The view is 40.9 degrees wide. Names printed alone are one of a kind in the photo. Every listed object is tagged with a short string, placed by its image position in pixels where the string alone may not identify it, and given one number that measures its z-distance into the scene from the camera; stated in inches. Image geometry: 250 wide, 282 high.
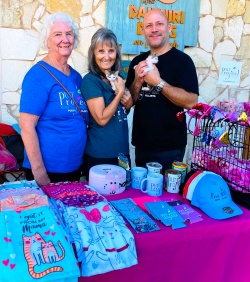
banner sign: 132.0
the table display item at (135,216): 50.0
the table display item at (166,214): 51.8
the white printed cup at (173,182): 64.4
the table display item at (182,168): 66.7
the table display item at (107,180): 60.7
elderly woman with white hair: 67.2
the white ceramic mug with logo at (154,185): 62.4
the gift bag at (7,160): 106.8
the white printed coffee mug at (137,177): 65.5
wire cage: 59.1
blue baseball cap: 55.8
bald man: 81.0
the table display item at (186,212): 53.9
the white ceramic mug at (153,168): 65.9
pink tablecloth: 48.6
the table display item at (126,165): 66.1
